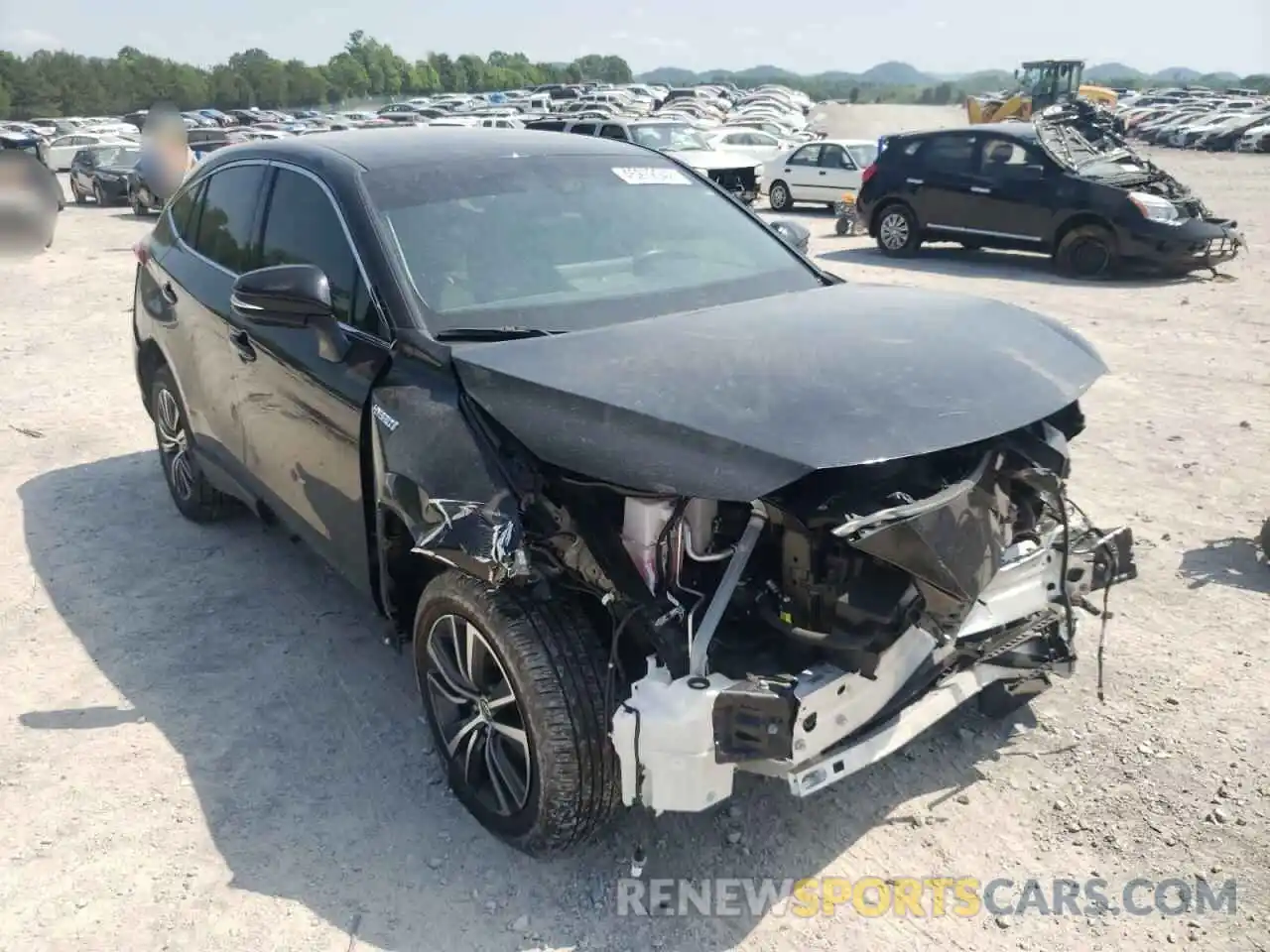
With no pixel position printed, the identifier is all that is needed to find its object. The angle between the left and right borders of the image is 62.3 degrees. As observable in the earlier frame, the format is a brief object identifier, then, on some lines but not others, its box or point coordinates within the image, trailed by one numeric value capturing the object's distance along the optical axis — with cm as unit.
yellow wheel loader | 3319
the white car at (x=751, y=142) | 2550
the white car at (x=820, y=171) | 1950
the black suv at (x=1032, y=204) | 1188
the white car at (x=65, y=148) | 3344
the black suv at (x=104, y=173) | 2395
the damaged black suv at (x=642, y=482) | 259
